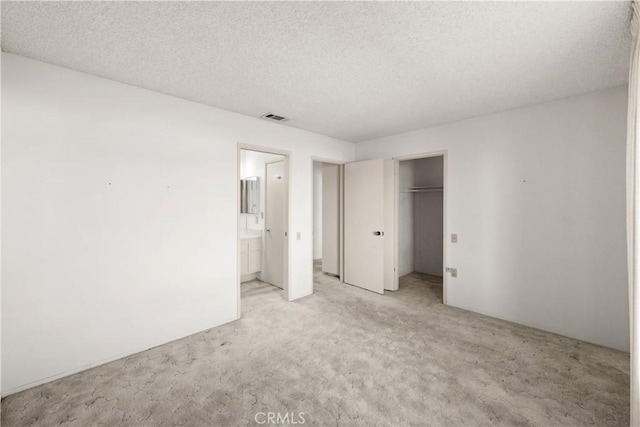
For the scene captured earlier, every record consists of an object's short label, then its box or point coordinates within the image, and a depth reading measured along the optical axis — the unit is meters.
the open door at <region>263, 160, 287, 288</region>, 4.20
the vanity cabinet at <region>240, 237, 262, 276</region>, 4.44
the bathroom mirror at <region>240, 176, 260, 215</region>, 4.86
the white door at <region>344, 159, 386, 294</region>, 4.13
